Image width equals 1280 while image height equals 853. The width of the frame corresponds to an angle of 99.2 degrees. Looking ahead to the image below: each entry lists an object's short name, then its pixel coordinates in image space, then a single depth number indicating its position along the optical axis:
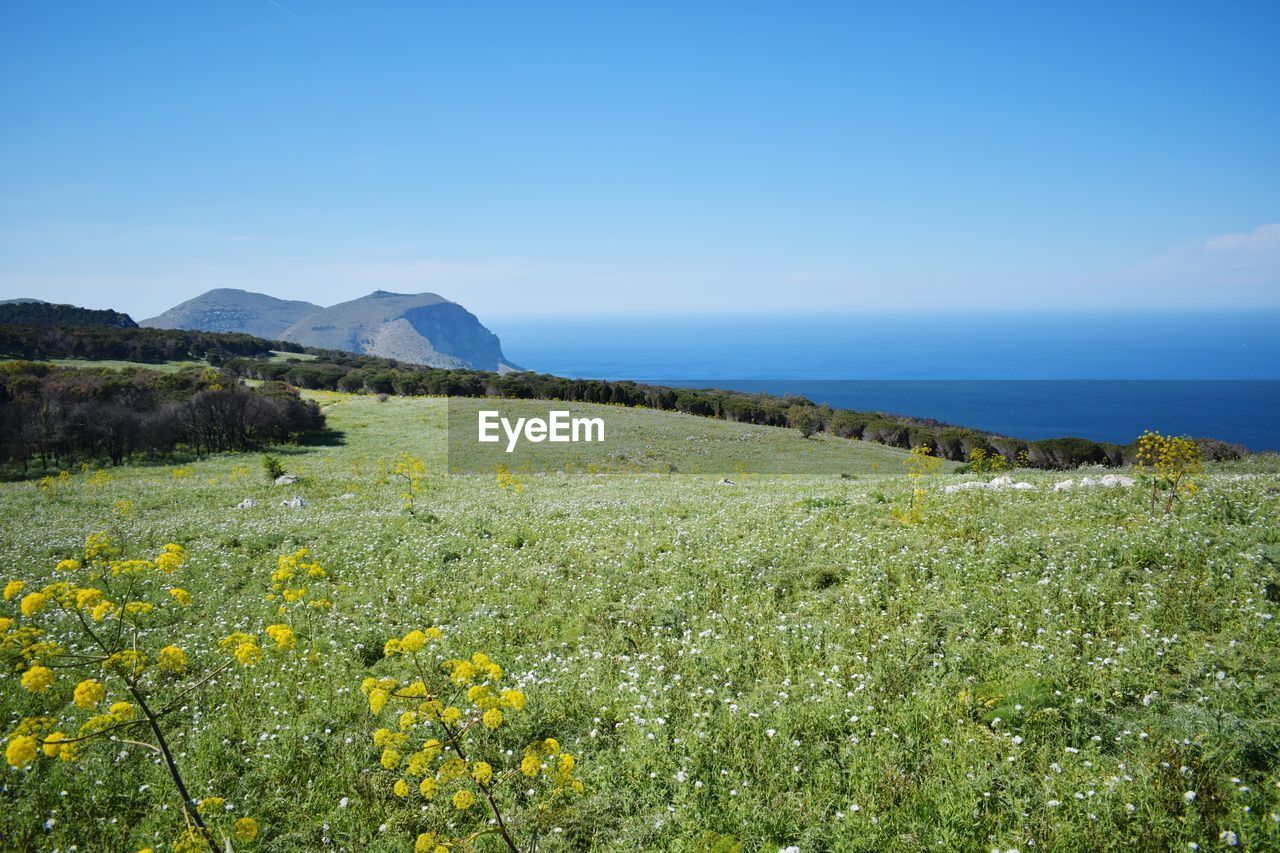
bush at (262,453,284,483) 32.44
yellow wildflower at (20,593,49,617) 4.34
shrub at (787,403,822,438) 65.28
